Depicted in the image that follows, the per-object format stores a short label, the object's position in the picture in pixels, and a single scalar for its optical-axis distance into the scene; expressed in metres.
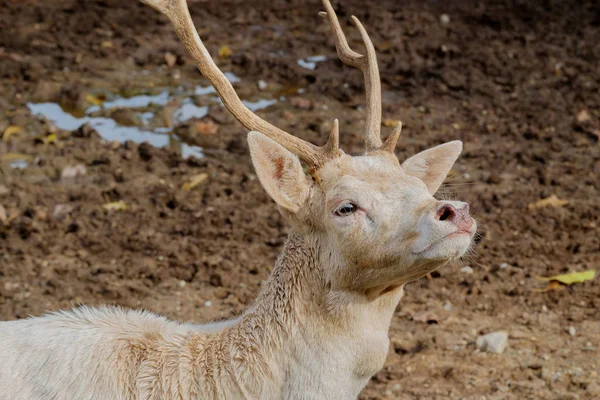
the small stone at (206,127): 15.99
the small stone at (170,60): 18.42
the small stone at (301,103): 16.92
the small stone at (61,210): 13.33
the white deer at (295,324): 7.07
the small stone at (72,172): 14.44
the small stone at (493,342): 10.53
